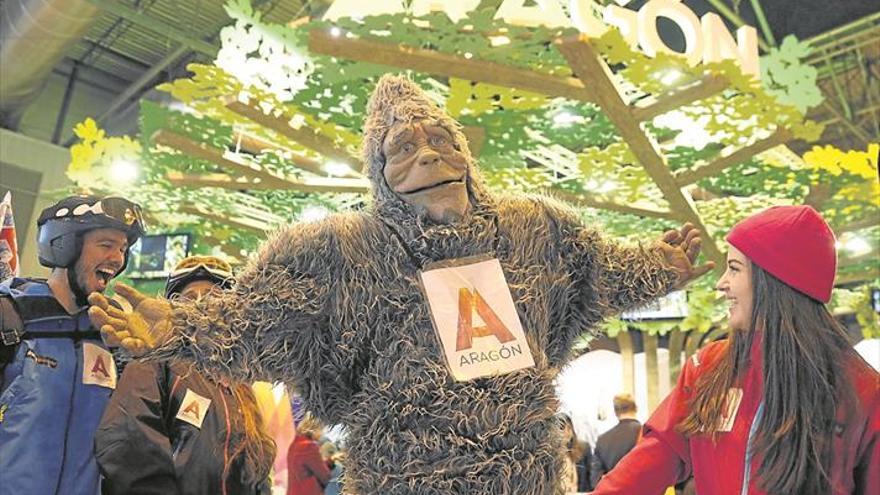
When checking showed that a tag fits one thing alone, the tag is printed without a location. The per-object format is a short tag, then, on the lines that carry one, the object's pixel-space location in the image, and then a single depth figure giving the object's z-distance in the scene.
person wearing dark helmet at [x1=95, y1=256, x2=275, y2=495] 1.66
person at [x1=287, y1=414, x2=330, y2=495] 4.06
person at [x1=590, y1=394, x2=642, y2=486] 4.83
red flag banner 2.25
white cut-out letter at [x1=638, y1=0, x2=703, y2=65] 3.55
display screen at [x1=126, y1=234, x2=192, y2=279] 5.88
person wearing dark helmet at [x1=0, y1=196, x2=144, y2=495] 1.64
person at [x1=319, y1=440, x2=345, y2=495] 4.80
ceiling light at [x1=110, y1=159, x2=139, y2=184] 5.52
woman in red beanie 1.32
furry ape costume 1.30
